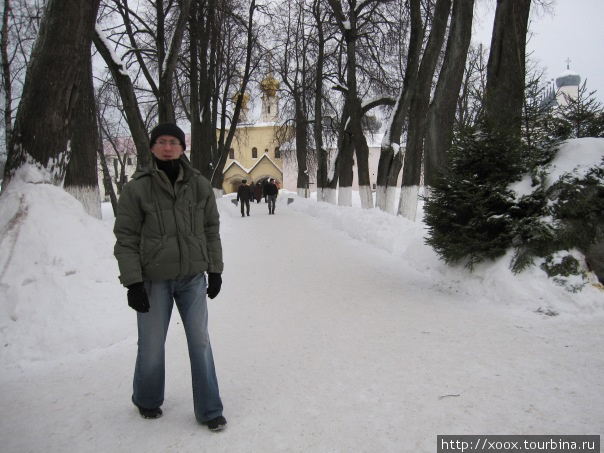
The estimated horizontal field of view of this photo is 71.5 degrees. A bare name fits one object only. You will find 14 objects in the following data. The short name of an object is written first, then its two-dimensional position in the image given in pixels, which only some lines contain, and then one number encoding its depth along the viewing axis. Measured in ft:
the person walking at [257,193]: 112.27
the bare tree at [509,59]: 21.17
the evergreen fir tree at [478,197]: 16.87
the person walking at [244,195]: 64.80
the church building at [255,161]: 194.08
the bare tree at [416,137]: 38.91
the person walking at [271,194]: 70.16
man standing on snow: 8.54
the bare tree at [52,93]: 16.58
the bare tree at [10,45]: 43.70
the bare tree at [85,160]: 23.75
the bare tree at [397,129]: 40.19
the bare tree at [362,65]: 47.57
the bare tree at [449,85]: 32.09
